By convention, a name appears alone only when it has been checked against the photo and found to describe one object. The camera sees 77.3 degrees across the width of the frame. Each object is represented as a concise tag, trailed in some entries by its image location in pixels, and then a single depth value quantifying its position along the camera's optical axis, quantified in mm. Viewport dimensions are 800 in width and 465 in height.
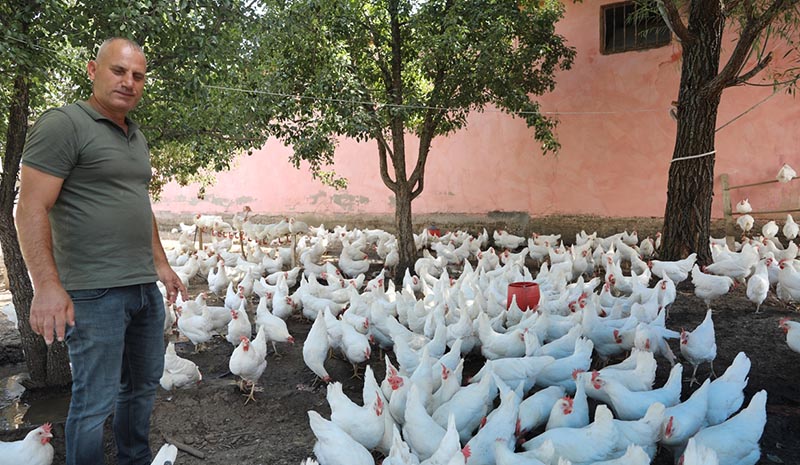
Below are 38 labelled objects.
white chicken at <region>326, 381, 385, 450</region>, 2580
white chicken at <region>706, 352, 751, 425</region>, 2869
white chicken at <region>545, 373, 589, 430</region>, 2727
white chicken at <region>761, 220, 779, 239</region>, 7999
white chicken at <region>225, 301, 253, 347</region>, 4633
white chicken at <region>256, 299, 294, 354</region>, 4707
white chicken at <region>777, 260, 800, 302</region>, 5406
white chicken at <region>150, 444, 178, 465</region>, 2107
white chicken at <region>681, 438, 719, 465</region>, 2107
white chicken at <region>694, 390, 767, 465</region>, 2492
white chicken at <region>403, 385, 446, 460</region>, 2475
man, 1866
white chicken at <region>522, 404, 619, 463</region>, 2432
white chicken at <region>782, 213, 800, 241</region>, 7836
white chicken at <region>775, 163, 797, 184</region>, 8000
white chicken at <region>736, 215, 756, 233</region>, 8273
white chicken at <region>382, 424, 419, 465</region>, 2137
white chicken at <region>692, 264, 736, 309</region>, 5422
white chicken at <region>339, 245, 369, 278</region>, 7668
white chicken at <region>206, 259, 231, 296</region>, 6759
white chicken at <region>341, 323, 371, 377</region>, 4113
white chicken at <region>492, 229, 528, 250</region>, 9117
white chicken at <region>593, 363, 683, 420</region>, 2852
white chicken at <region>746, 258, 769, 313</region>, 5449
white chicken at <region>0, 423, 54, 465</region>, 2553
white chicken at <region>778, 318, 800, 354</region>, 3975
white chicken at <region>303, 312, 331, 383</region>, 3936
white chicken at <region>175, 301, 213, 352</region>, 4863
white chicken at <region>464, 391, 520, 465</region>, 2418
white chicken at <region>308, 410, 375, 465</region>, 2340
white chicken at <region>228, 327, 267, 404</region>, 3812
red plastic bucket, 4641
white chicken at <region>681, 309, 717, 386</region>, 3744
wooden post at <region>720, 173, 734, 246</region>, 8109
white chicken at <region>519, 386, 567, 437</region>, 2822
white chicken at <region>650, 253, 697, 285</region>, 6156
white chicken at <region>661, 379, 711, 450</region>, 2619
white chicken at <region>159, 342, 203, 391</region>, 3863
